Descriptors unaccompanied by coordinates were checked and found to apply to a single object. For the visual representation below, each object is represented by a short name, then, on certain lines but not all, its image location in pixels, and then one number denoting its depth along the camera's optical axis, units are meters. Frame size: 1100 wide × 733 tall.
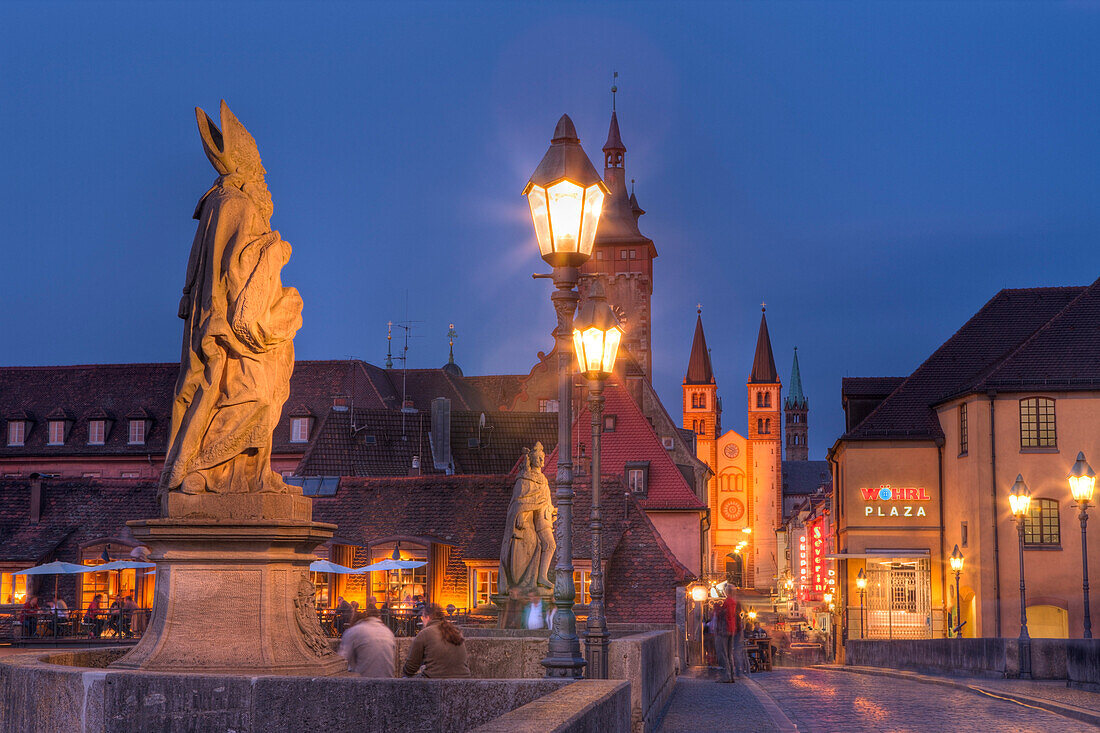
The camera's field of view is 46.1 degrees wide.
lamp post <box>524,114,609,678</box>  10.95
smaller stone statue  19.59
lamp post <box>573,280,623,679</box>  12.02
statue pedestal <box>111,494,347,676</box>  8.30
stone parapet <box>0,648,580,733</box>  6.82
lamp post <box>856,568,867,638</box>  44.88
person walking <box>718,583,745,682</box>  24.69
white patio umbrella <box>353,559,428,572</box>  37.16
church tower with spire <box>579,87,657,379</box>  98.62
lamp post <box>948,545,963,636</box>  40.53
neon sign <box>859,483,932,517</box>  45.62
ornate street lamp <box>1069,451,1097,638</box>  24.06
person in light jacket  10.74
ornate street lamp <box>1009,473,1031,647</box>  27.59
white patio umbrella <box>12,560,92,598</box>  37.12
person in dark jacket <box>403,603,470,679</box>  10.42
